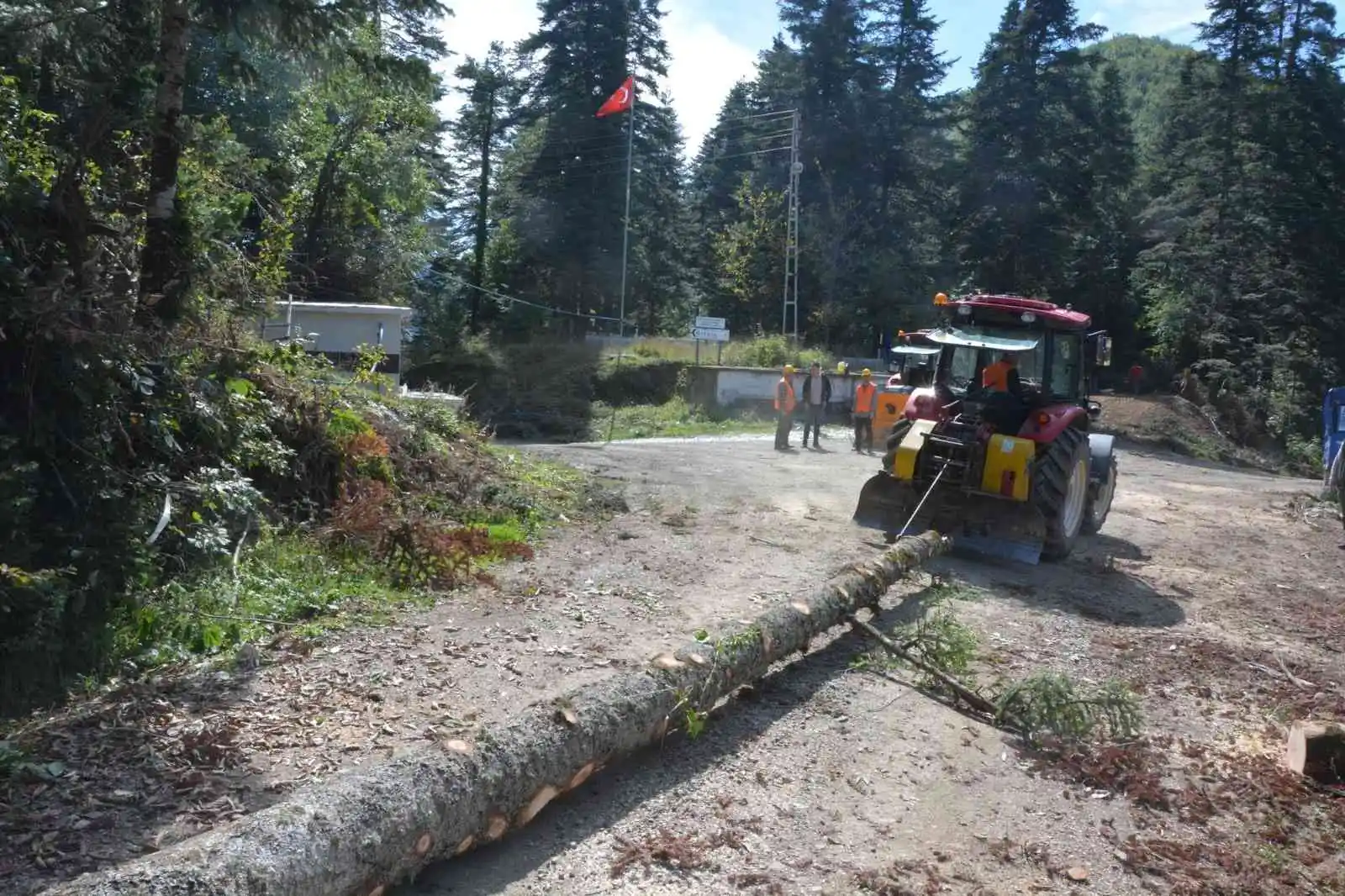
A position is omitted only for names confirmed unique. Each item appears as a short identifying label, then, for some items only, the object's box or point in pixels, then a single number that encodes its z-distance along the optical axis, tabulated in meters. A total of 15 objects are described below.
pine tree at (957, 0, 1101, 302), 35.94
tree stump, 5.50
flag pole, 39.46
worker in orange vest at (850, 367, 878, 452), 21.62
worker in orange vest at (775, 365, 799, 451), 21.12
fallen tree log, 3.30
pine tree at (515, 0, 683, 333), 42.31
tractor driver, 10.93
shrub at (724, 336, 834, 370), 35.09
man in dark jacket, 21.98
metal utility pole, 35.06
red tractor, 10.14
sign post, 30.59
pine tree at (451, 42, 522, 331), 47.56
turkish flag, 36.31
